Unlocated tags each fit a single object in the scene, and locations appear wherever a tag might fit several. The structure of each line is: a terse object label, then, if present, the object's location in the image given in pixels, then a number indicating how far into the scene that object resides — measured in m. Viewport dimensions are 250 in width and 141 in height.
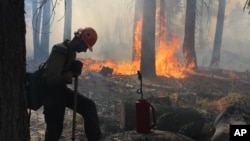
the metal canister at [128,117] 7.32
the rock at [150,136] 5.59
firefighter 5.51
